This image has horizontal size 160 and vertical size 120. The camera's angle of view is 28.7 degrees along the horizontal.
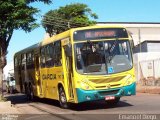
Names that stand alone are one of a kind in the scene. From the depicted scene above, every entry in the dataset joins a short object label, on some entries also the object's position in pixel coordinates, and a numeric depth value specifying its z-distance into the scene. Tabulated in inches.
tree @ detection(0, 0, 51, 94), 579.2
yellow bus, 476.0
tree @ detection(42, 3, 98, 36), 1723.4
